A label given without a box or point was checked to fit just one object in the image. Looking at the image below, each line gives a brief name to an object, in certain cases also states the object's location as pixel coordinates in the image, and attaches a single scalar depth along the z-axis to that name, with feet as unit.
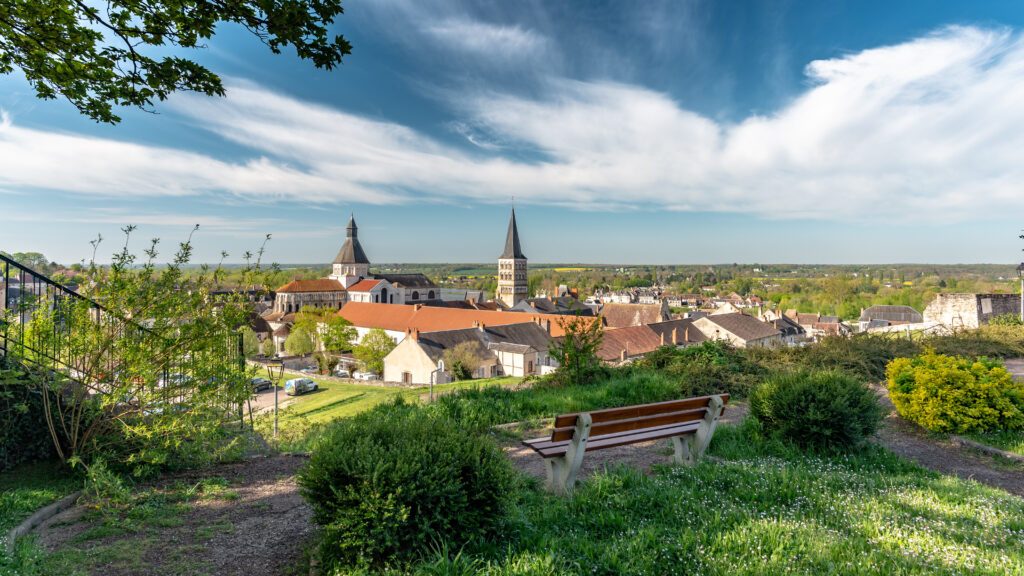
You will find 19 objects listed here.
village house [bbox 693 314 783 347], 137.28
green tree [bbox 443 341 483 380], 121.29
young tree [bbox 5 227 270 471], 15.99
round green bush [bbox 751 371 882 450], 19.49
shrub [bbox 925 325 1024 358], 39.11
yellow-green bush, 22.85
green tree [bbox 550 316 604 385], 32.99
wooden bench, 14.60
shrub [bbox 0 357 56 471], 15.44
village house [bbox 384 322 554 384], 126.11
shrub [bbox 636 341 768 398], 31.14
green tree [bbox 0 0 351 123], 13.10
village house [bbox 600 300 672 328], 196.34
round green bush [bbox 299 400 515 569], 10.16
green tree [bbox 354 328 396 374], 148.05
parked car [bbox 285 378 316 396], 109.70
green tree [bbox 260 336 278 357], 182.89
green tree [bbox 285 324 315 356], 173.06
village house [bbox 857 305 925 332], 204.13
